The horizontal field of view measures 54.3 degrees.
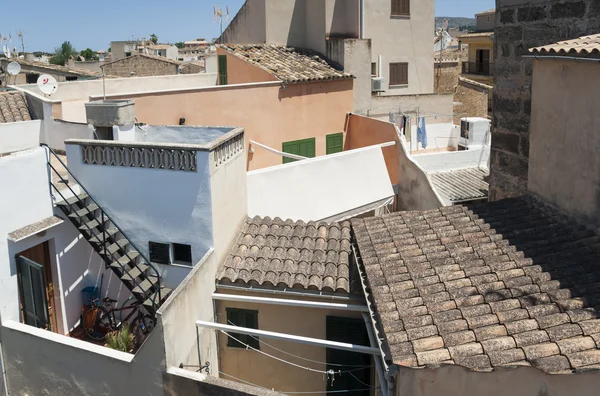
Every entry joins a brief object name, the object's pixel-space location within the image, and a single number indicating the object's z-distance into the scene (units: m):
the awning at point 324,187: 14.27
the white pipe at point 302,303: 9.41
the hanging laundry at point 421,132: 21.14
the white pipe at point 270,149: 18.10
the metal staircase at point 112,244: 10.68
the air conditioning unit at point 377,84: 23.75
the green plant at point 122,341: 10.63
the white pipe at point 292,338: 8.20
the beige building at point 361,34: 22.58
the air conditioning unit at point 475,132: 21.61
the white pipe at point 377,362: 7.17
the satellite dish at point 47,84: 17.77
